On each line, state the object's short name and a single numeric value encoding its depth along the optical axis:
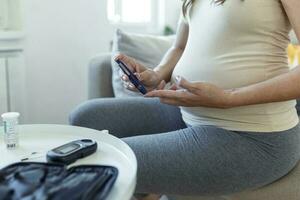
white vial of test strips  0.85
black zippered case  0.56
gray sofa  0.94
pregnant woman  0.89
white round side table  0.67
